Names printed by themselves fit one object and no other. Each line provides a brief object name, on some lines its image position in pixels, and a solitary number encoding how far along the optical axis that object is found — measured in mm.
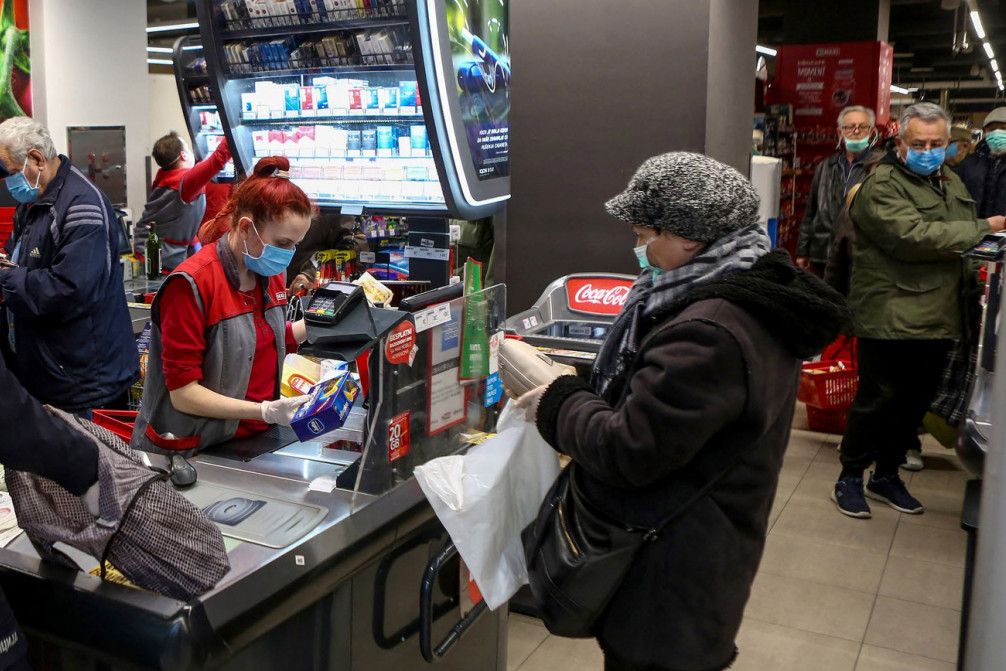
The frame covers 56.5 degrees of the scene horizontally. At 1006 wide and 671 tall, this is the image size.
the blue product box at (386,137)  4402
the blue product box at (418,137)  4336
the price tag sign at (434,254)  4238
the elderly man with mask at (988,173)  6582
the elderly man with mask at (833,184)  6168
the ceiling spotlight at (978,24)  14956
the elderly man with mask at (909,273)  4016
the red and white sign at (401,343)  2066
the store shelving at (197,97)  5148
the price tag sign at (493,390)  2658
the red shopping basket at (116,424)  2695
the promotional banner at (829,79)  9047
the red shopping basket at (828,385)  5594
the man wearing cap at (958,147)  6719
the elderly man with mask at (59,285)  3184
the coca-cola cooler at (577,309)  3395
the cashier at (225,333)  2332
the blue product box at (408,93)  4215
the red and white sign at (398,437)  2150
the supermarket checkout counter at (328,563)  1663
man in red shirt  5621
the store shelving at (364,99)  3982
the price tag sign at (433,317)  2184
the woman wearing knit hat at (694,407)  1638
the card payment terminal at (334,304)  2311
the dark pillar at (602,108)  3572
